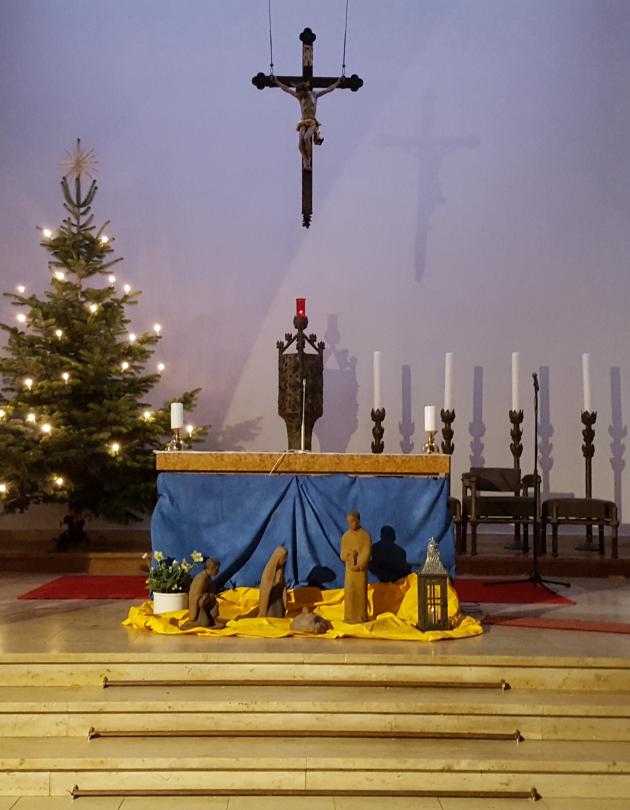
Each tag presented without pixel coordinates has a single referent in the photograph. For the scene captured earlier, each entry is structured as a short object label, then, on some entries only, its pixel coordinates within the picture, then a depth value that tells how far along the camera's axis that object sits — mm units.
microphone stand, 6301
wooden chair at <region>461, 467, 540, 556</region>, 7184
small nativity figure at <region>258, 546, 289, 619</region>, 4980
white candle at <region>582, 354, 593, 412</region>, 7738
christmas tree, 7000
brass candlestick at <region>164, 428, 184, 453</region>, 5723
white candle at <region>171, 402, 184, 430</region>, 5738
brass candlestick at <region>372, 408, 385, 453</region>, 7766
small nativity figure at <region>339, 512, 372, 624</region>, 4938
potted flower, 5168
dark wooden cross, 7121
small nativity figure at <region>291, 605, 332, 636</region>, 4773
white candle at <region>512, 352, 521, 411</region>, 7883
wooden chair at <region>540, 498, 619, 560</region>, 7293
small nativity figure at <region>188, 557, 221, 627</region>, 4934
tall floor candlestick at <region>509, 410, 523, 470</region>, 7971
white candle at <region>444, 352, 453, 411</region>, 7746
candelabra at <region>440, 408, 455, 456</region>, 7828
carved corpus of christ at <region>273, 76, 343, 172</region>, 7312
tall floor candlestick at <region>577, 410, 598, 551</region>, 7816
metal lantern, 4863
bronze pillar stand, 6820
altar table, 5371
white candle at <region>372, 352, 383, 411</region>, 7566
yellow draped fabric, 4777
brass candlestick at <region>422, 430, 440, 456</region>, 5574
